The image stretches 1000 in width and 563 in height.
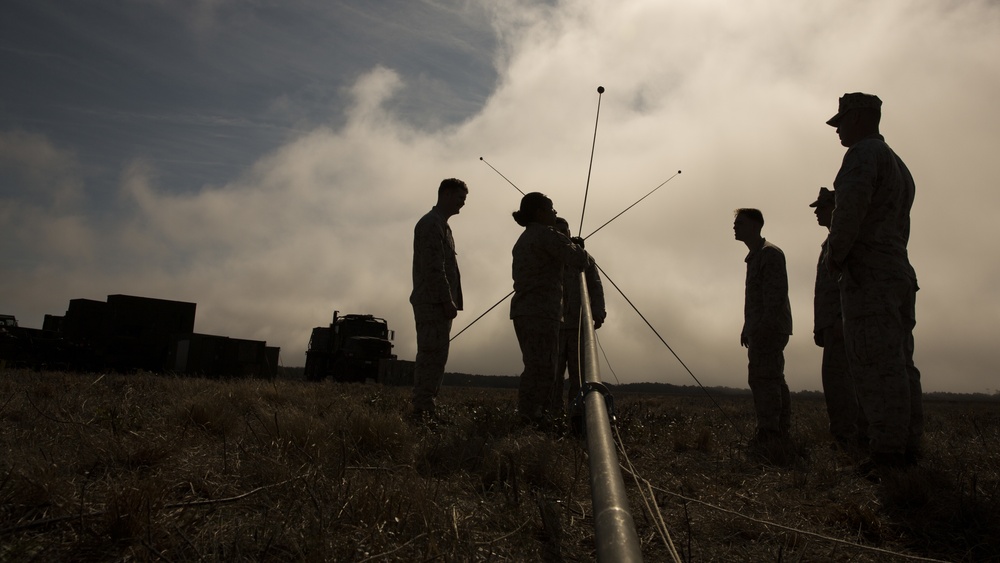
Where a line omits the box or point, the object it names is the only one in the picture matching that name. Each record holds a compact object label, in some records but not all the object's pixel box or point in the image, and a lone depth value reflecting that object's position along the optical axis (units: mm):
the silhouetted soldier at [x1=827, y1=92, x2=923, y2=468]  3879
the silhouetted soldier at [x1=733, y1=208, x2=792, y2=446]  5879
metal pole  1384
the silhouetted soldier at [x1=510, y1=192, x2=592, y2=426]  5535
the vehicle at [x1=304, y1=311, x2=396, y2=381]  22078
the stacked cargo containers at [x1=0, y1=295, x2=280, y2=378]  17500
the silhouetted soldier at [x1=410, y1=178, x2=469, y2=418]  5684
